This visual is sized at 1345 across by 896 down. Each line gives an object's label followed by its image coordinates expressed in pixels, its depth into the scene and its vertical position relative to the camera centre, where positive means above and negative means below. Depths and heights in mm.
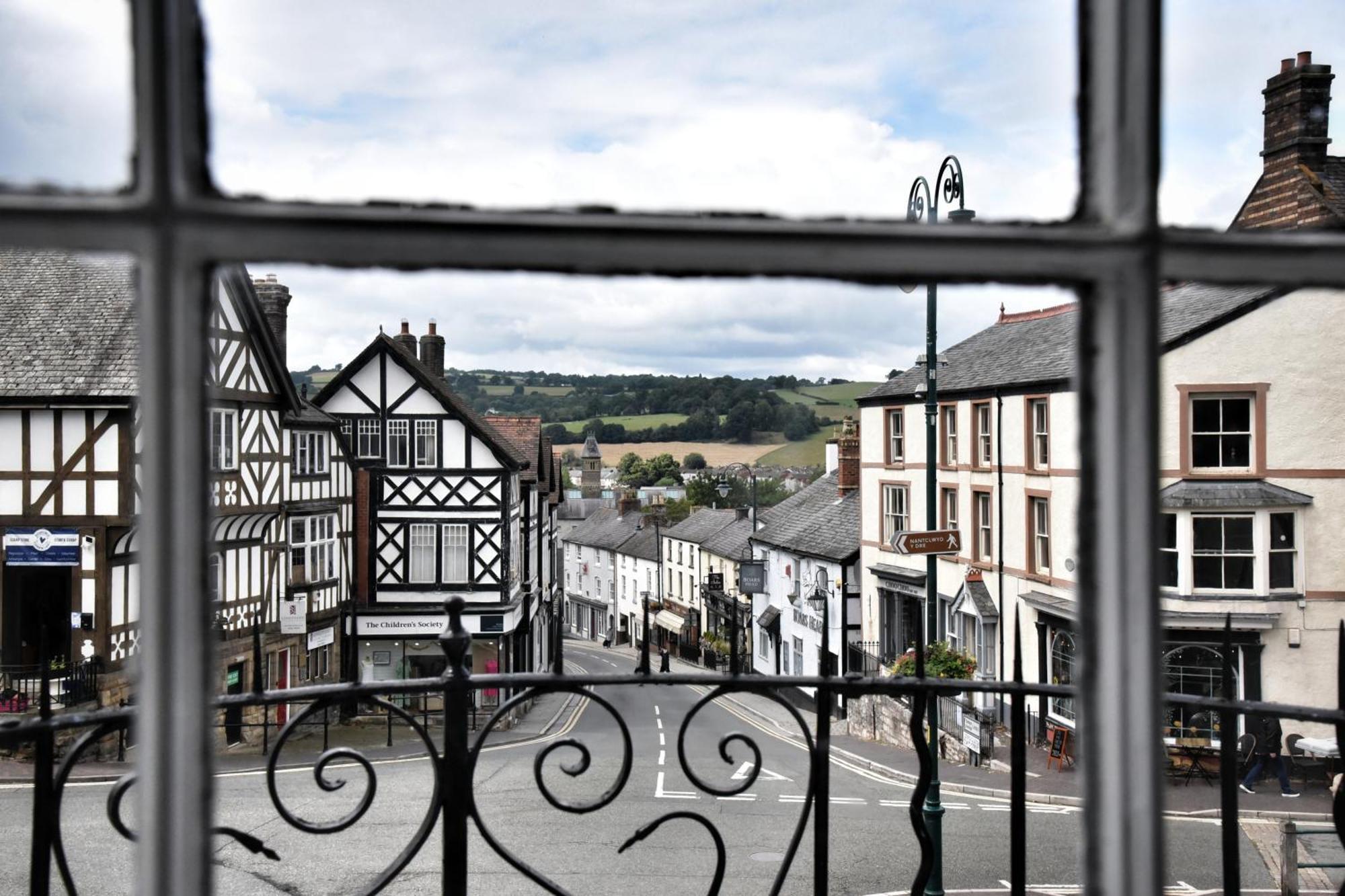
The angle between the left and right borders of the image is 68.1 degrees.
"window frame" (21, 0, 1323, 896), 790 +160
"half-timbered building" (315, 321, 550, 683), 18922 -1053
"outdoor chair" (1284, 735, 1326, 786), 12273 -3916
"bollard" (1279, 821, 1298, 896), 6867 -2868
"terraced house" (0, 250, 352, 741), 12508 -84
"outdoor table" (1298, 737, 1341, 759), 9343 -3051
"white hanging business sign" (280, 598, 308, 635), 16266 -2739
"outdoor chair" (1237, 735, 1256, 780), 10984 -3703
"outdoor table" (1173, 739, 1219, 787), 11719 -3763
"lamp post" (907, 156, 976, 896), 8188 +588
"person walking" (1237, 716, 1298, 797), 10812 -3529
